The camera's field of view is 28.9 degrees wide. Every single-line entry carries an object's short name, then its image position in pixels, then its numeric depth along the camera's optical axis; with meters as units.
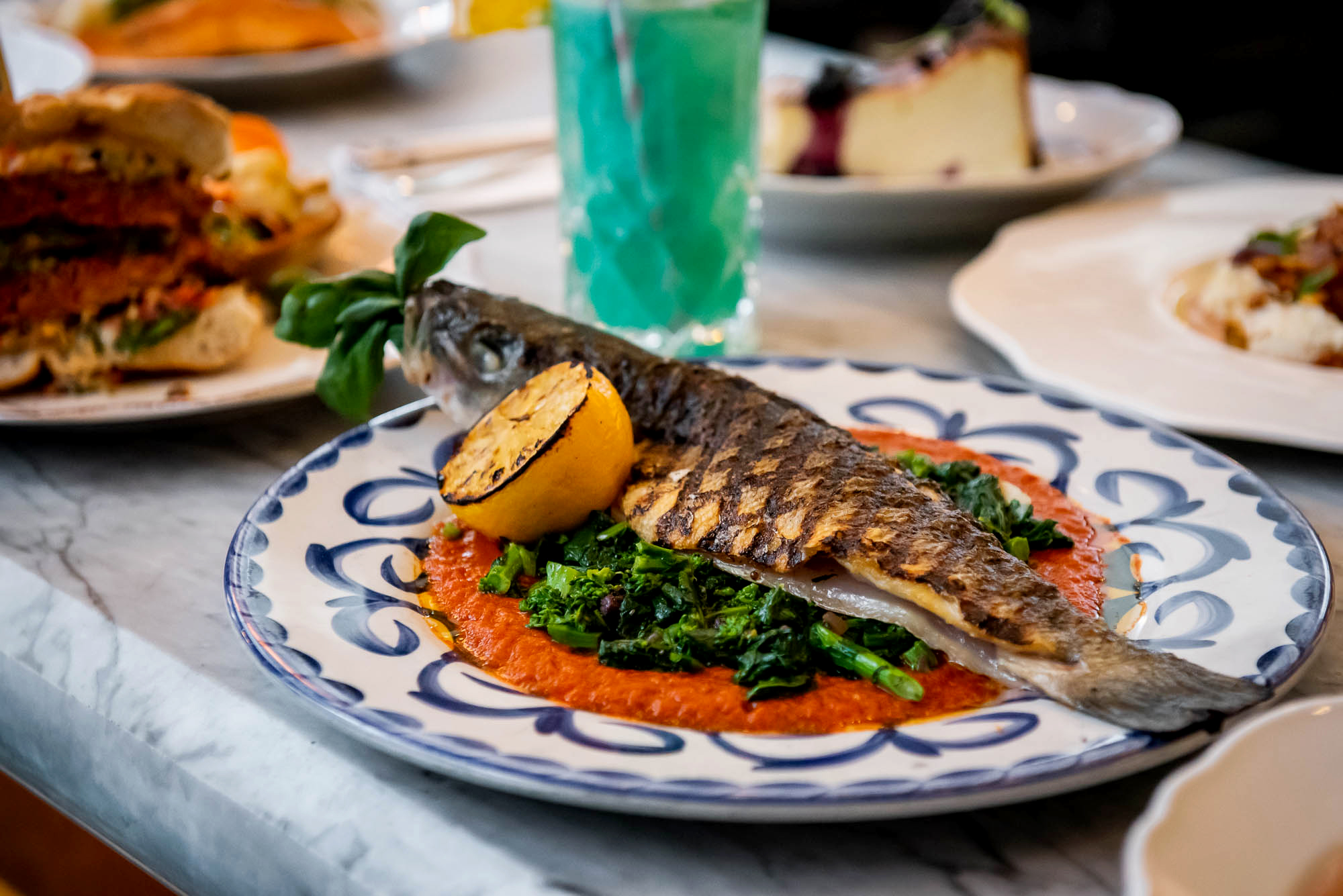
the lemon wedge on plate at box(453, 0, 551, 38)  0.93
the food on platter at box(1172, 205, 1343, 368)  0.89
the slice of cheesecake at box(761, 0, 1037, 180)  1.06
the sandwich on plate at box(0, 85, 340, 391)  0.87
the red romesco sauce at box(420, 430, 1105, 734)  0.70
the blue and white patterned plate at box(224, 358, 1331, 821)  0.64
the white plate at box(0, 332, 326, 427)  0.84
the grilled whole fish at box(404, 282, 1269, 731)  0.70
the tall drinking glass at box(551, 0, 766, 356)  0.88
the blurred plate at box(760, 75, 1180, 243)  0.99
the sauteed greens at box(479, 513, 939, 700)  0.72
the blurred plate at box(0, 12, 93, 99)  1.10
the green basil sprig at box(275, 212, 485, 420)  0.83
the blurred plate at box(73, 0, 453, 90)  1.22
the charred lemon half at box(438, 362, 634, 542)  0.77
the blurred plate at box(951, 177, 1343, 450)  0.84
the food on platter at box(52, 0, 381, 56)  1.28
